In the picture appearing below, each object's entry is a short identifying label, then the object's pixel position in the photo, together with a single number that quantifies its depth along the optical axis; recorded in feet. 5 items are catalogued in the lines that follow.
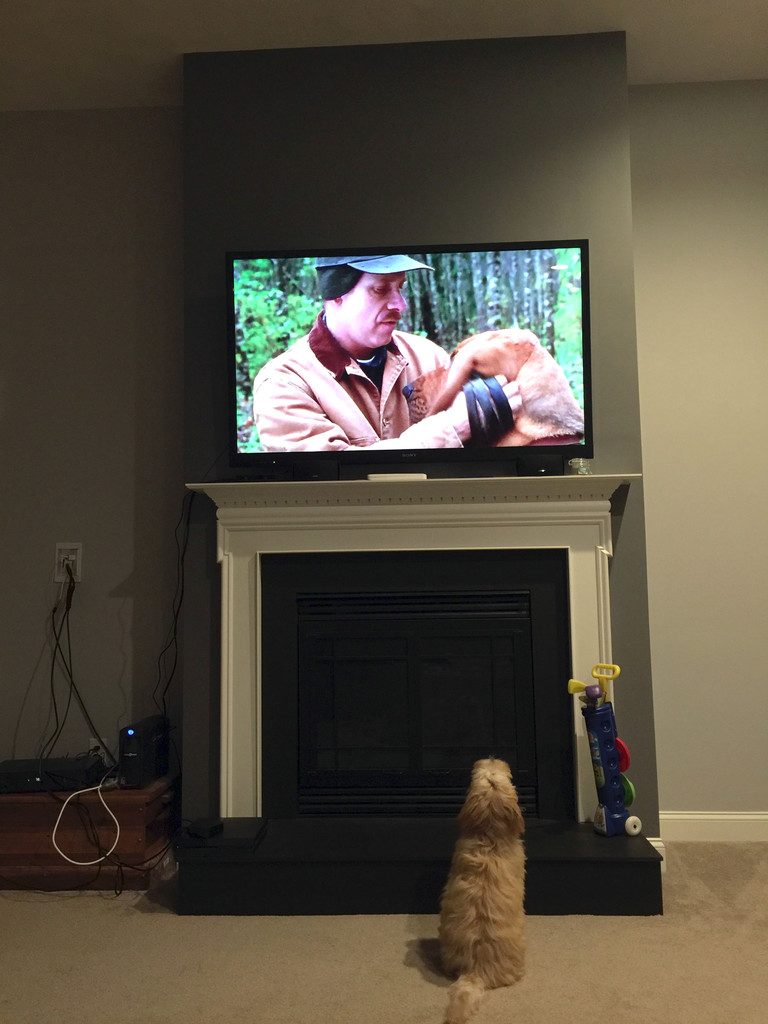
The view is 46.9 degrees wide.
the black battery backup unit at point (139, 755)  9.37
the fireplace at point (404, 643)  9.43
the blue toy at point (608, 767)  8.63
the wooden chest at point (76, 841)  9.11
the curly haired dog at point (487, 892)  6.57
